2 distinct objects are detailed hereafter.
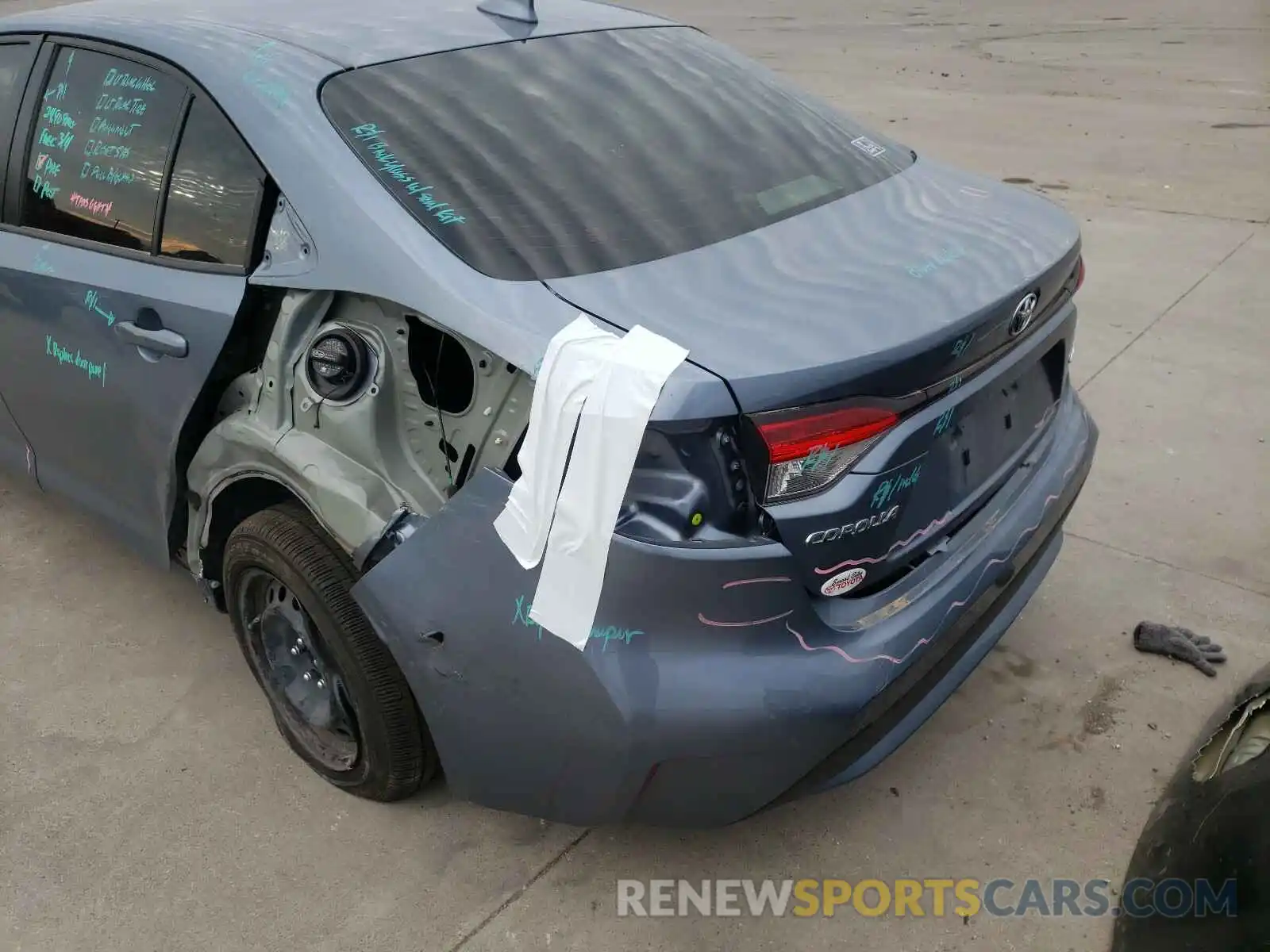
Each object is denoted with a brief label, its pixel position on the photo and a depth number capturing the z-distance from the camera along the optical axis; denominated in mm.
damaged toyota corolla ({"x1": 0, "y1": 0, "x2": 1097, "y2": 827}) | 1819
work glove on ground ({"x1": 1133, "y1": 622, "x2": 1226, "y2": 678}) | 2926
